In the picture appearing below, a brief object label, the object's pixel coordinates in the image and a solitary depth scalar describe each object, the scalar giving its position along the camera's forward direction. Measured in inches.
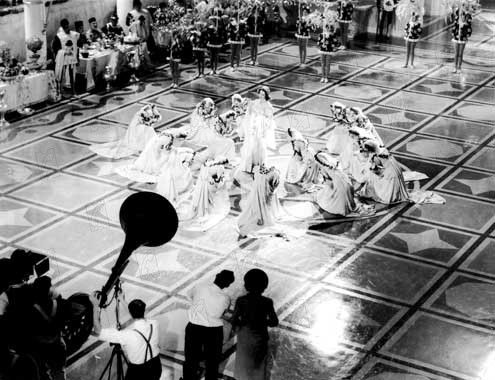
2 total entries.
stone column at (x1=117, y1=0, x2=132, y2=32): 738.2
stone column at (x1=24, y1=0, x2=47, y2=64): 638.5
